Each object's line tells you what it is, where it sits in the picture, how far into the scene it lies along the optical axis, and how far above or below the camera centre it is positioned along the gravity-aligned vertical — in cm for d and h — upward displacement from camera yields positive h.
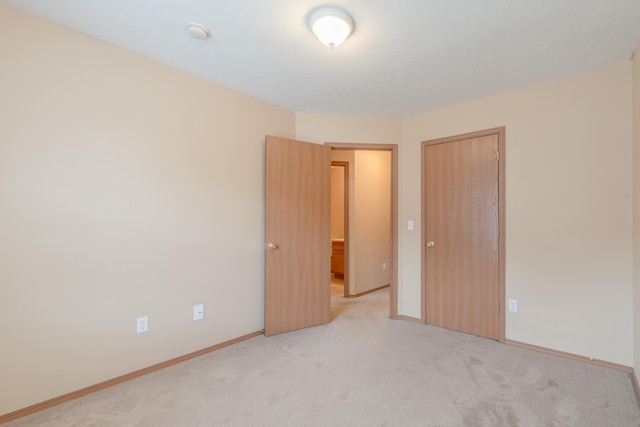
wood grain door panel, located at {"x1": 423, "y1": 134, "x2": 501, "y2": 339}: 299 -18
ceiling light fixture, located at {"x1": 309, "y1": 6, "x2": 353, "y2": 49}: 173 +110
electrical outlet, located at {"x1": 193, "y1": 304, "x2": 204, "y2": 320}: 262 -82
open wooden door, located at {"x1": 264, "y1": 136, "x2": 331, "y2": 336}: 308 -20
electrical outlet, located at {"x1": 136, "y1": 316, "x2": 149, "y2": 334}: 229 -81
